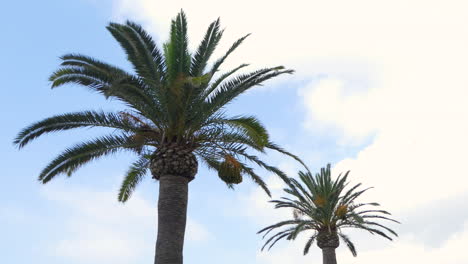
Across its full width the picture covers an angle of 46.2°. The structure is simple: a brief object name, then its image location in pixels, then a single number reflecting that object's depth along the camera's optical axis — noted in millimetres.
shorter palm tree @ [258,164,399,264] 30625
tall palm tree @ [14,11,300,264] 15977
